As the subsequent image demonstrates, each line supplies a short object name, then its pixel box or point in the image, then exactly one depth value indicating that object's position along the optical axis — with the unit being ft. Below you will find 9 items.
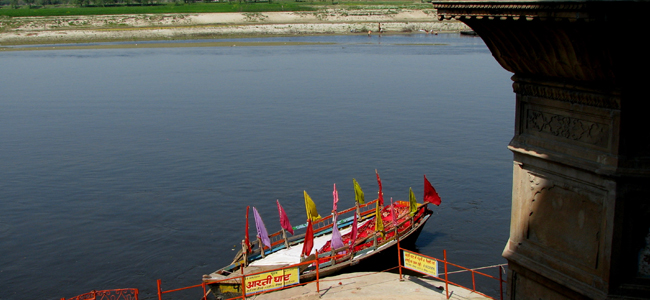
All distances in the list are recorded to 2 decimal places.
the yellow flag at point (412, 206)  75.41
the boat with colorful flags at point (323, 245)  64.23
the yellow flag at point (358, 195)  78.47
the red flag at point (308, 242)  66.40
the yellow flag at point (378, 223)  70.72
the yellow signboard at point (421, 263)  53.34
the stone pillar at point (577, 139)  30.12
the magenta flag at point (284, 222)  72.08
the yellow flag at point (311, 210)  71.20
